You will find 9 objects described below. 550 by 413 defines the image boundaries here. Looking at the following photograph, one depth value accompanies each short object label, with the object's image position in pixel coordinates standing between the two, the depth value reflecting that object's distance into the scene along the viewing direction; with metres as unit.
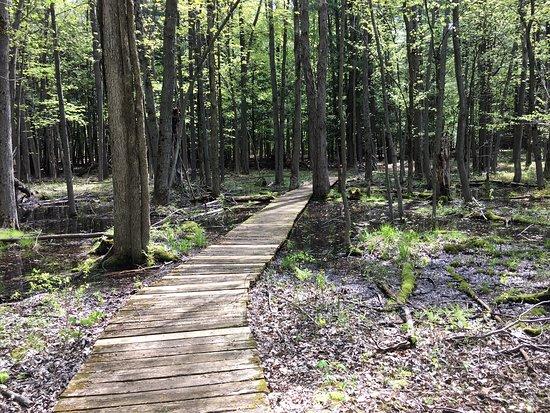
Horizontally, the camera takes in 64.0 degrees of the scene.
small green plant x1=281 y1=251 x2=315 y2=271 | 7.93
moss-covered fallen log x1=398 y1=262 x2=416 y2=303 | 6.29
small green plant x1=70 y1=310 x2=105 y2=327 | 5.34
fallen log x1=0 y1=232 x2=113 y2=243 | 10.94
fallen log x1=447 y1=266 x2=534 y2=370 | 4.50
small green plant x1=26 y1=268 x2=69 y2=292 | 6.85
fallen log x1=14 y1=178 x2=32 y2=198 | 18.56
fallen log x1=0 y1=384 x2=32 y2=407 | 3.75
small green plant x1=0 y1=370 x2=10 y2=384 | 4.06
